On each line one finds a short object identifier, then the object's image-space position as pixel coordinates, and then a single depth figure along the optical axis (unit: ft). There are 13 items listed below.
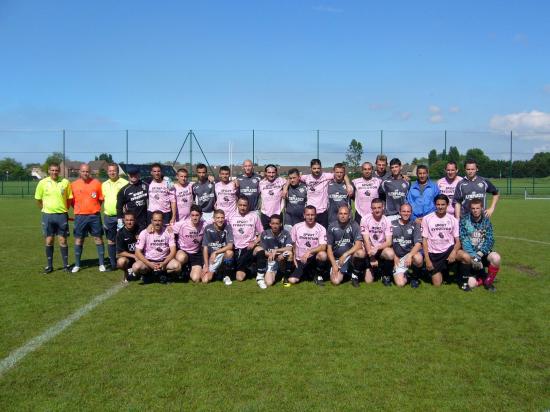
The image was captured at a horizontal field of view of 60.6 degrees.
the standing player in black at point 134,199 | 24.38
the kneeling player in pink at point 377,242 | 22.36
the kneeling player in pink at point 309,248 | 22.56
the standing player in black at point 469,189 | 23.00
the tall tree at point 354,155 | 96.95
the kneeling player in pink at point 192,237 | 23.52
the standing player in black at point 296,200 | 25.31
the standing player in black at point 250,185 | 25.96
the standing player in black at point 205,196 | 25.73
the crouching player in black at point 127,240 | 23.04
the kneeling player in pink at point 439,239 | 21.89
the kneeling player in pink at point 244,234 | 23.61
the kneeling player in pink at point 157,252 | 22.22
